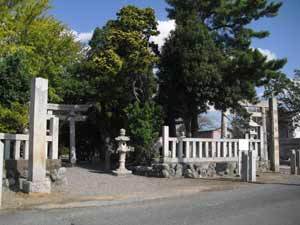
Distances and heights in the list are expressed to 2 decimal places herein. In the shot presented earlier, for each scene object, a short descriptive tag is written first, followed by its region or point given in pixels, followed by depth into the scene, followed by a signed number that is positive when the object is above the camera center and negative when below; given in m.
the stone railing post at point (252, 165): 17.44 -0.67
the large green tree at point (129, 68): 20.08 +3.86
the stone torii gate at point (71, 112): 24.16 +2.04
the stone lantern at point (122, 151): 18.23 -0.13
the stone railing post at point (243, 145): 18.97 +0.15
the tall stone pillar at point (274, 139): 23.66 +0.53
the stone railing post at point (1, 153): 9.70 -0.14
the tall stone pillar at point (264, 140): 24.06 +0.49
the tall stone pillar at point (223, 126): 26.26 +1.38
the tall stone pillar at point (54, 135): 14.37 +0.43
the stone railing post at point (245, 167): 17.58 -0.76
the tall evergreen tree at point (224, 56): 19.94 +4.39
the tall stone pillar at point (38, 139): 11.99 +0.24
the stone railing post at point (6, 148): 13.37 -0.02
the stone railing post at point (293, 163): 22.59 -0.76
